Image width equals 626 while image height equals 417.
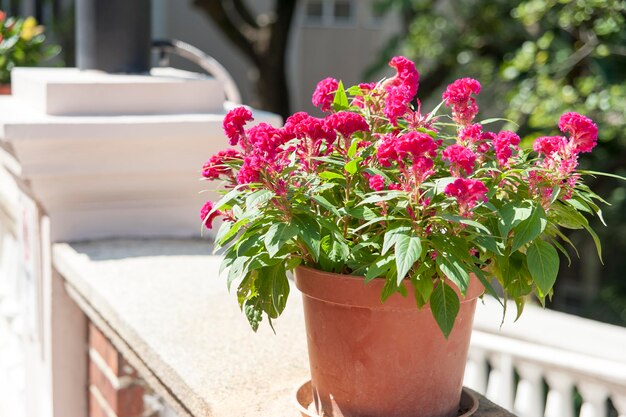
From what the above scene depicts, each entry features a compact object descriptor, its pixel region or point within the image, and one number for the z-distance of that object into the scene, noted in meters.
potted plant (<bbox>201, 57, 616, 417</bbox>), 1.39
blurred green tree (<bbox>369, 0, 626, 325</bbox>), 5.70
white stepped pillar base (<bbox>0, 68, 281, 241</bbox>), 2.64
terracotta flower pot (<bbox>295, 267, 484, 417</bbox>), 1.49
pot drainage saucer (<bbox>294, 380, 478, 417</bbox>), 1.63
